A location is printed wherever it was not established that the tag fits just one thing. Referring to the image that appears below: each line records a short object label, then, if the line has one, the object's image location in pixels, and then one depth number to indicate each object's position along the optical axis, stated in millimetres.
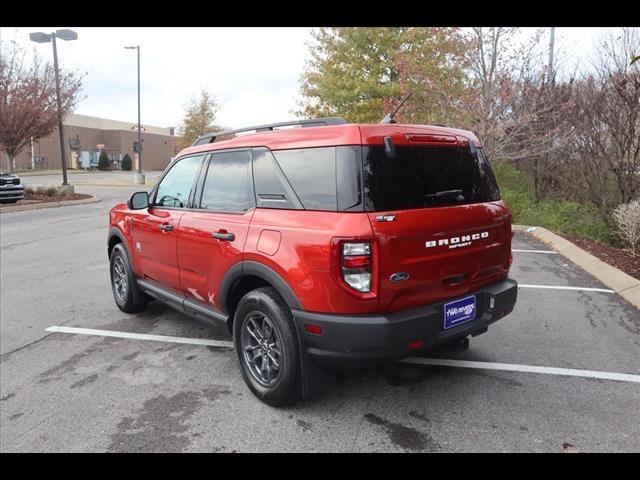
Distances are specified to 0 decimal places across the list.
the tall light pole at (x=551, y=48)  12430
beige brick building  54469
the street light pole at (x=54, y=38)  18109
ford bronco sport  2637
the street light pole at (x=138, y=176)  31245
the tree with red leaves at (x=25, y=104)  18188
